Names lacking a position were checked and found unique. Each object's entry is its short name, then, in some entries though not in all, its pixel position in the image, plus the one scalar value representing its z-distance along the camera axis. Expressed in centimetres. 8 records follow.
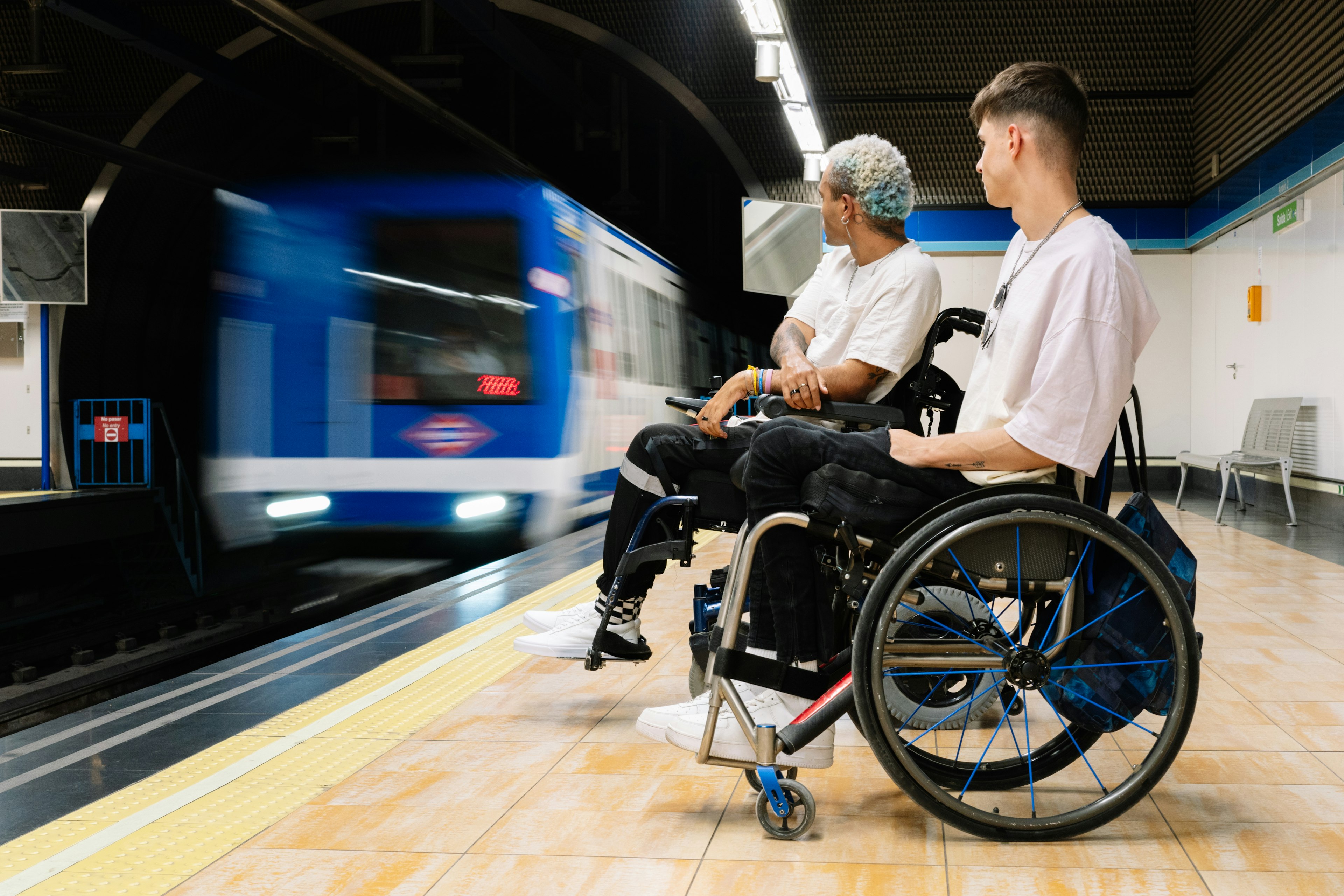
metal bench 805
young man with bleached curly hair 241
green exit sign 845
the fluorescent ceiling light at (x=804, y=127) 883
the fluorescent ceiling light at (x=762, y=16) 670
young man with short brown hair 190
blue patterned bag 191
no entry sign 1085
